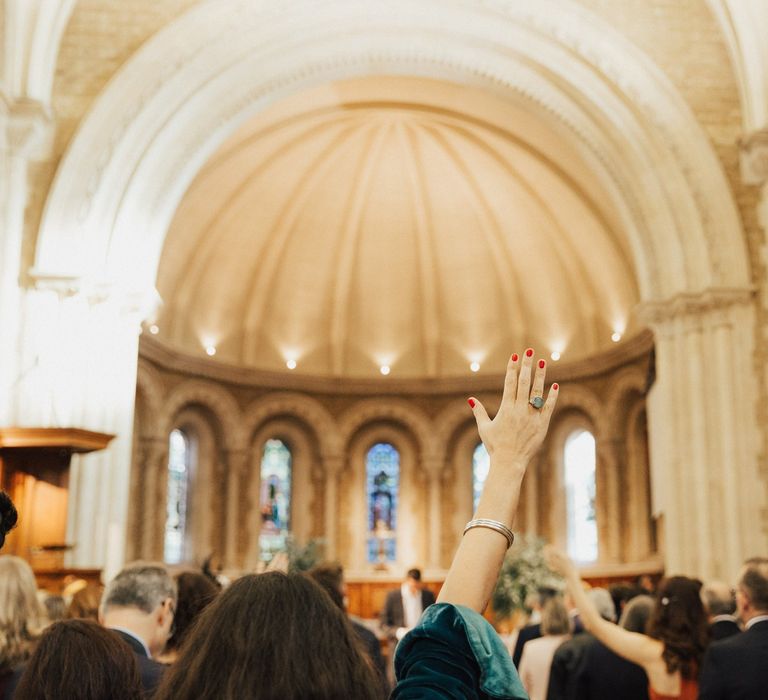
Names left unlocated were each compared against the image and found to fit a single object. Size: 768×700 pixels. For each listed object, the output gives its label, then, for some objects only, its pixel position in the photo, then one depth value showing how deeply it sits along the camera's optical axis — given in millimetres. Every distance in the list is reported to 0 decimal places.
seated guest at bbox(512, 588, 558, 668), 6864
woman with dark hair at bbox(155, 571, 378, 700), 1339
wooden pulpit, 9484
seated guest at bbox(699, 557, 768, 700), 3779
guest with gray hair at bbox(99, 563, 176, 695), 3373
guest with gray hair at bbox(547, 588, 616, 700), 4941
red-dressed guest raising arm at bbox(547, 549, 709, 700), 4176
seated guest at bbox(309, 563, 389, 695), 4848
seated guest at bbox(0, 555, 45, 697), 3232
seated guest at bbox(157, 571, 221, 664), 3791
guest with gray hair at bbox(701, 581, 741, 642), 5414
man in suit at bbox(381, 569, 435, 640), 10848
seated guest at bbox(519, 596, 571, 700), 5699
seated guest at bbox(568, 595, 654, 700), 4734
